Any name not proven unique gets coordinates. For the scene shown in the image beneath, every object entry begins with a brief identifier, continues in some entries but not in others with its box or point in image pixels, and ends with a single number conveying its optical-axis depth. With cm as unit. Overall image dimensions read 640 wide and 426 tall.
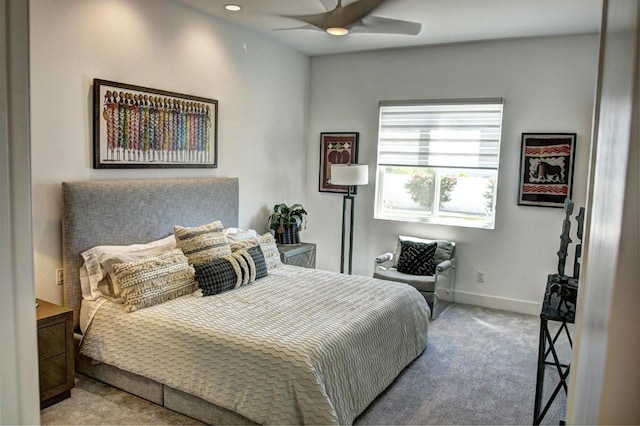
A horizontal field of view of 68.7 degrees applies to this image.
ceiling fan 329
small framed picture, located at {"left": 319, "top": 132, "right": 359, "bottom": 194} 579
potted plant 526
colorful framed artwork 353
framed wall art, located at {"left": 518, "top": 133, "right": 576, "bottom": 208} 466
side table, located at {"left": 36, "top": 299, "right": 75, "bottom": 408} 278
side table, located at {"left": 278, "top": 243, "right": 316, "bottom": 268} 488
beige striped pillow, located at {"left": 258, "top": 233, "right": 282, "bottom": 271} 423
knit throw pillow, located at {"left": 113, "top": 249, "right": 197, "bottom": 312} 305
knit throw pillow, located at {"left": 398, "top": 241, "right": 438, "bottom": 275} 498
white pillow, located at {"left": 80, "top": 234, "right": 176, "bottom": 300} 323
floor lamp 514
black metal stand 232
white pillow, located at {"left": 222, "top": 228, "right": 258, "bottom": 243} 422
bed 248
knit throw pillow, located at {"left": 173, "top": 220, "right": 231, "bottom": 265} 363
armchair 464
